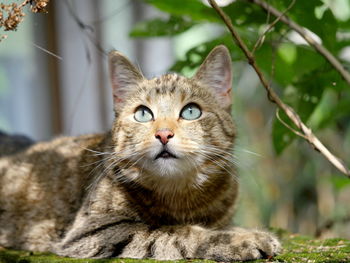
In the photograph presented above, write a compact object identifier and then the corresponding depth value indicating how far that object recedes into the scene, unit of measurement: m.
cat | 2.24
